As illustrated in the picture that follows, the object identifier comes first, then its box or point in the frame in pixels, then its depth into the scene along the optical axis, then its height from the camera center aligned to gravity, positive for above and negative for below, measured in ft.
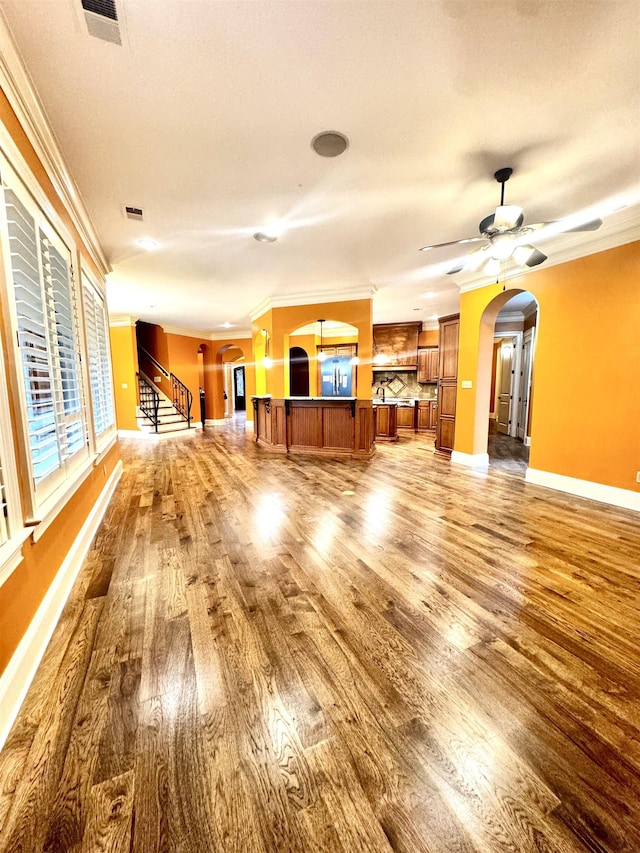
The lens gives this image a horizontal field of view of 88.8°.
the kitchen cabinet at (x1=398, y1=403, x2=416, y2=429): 30.17 -3.00
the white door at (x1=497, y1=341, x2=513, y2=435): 28.27 -0.36
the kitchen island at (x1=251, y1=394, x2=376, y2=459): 19.31 -2.61
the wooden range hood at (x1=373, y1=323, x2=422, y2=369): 29.41 +3.58
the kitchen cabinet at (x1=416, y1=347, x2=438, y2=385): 28.76 +1.64
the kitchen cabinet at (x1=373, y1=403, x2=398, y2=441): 24.39 -2.79
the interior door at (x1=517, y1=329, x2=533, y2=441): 23.43 -0.01
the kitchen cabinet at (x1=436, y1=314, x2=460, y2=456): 18.61 +0.10
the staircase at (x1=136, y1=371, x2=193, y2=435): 27.58 -2.63
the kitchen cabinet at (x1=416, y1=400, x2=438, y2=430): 29.32 -2.73
